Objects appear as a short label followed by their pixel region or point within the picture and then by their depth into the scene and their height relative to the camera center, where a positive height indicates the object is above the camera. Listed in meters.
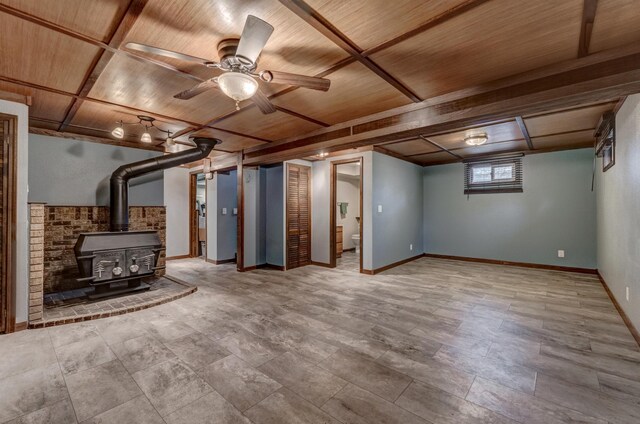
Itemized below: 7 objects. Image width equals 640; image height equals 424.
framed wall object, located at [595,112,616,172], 3.44 +0.96
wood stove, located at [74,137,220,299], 3.57 -0.42
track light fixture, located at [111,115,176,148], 3.50 +1.20
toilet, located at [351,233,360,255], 7.61 -0.77
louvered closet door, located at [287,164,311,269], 5.80 -0.05
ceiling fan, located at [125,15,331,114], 1.71 +1.00
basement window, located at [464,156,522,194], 5.93 +0.83
